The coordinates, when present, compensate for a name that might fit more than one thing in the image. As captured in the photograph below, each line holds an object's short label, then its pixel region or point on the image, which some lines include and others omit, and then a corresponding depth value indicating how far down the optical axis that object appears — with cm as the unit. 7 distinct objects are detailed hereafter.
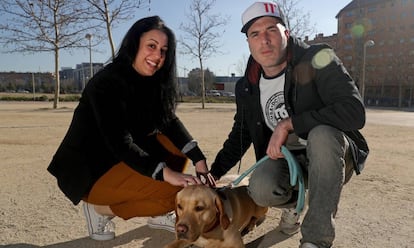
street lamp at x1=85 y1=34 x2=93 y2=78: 2001
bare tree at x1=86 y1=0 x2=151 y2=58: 1739
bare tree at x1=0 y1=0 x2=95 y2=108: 1919
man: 213
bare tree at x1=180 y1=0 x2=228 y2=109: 2378
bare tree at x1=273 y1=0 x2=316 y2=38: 2369
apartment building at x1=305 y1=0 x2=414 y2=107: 5025
